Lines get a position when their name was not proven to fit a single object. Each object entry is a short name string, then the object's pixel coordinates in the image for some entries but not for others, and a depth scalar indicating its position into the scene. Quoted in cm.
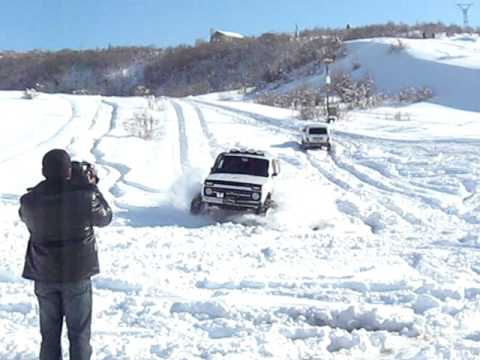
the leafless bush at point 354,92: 4931
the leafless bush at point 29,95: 4750
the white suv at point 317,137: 2902
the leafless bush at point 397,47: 6419
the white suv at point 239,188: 1481
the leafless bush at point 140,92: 7684
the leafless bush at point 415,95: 5075
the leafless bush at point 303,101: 4252
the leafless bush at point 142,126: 3062
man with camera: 495
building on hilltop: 10264
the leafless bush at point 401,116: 3999
